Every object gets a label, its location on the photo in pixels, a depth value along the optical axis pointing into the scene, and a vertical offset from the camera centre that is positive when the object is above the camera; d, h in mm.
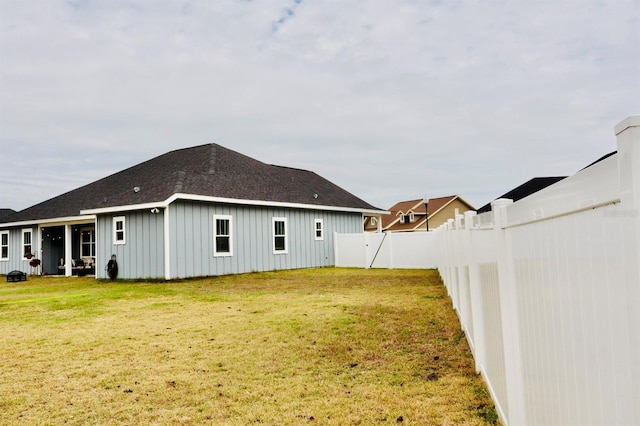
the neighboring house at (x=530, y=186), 18788 +1888
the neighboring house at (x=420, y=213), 44534 +2288
